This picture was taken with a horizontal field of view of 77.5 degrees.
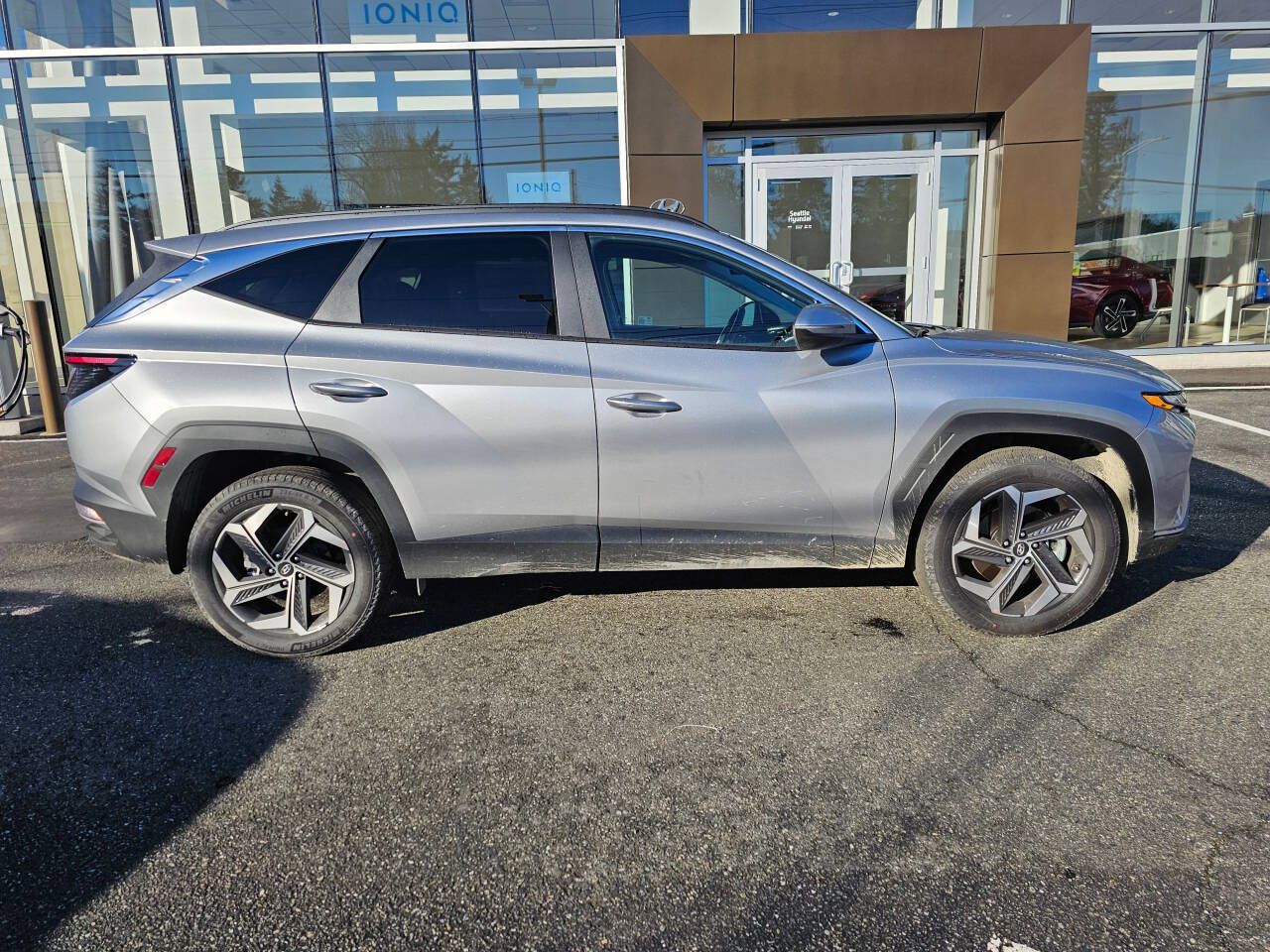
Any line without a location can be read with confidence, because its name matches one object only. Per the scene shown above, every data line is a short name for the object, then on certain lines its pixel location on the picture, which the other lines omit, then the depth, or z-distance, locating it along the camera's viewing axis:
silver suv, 3.11
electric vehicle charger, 8.45
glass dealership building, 10.18
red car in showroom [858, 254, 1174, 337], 11.34
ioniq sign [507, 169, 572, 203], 10.84
